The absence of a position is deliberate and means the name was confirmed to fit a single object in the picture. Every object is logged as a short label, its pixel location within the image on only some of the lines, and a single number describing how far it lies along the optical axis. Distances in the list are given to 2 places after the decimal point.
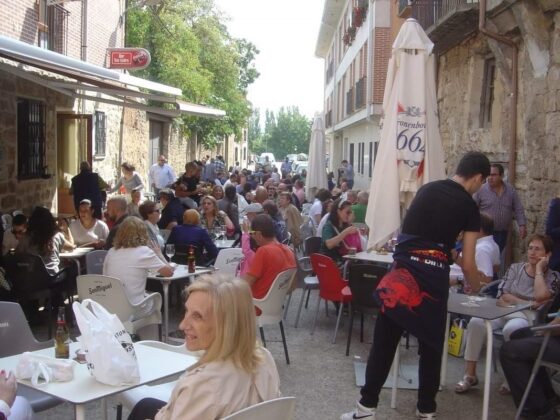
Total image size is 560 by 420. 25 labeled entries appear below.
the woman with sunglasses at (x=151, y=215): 7.42
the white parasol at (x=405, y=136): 6.06
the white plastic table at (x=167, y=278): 6.04
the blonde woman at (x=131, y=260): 5.58
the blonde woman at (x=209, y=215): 8.62
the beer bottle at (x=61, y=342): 3.55
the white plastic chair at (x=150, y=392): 3.64
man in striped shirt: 8.59
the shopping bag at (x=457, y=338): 6.09
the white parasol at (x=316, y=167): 15.48
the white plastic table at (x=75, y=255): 6.94
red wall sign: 14.63
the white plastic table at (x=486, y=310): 4.46
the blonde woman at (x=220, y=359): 2.48
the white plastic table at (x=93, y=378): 3.01
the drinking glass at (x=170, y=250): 6.59
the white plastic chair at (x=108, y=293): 5.26
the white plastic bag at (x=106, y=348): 3.06
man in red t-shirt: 5.81
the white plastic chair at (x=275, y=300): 5.66
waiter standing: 4.15
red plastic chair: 6.64
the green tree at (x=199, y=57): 24.02
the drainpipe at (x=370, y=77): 20.56
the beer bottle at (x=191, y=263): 6.27
